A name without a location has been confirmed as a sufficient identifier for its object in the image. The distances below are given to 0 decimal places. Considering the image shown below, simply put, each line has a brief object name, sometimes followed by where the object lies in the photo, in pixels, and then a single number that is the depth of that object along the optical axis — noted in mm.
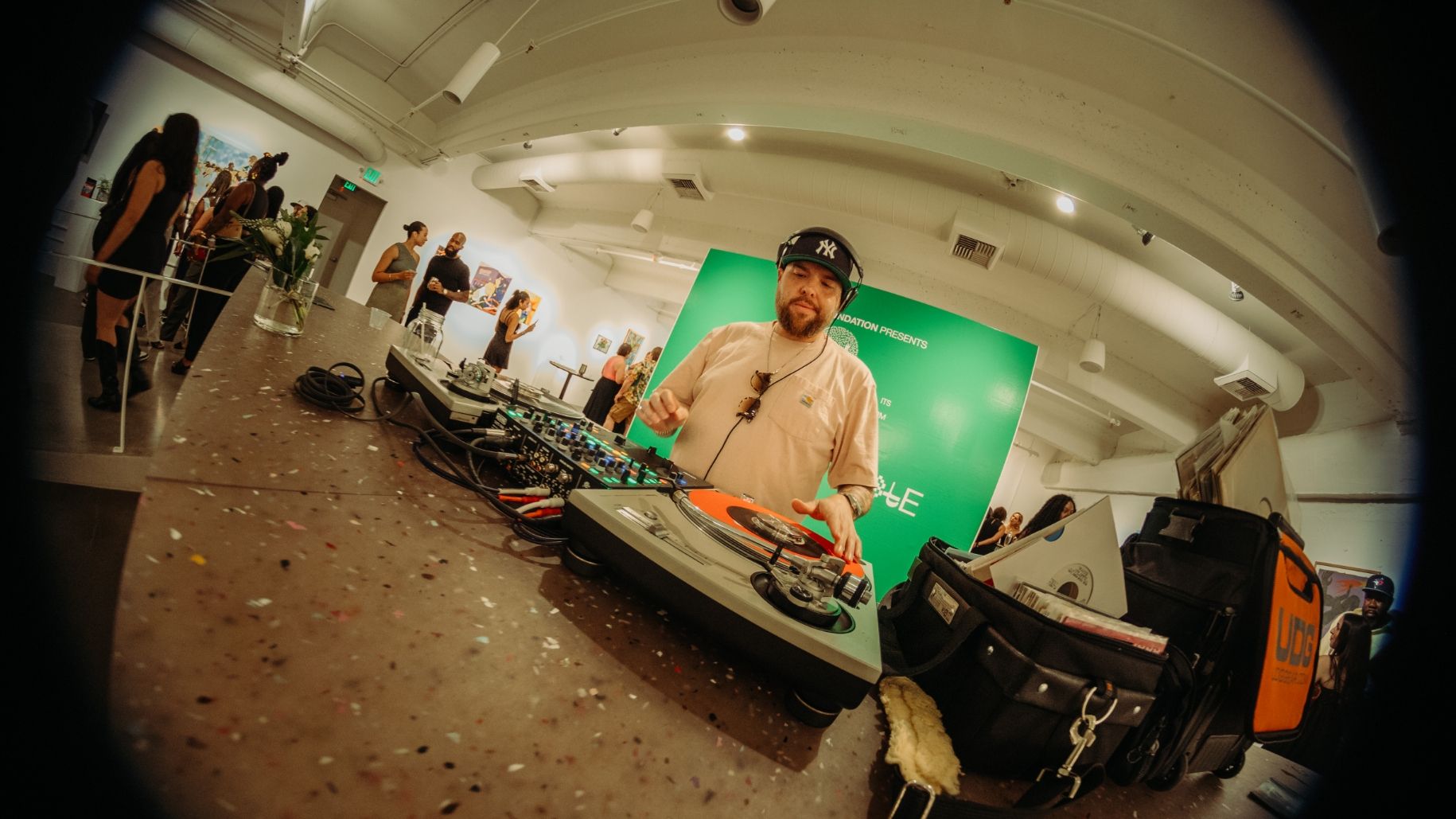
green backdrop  3562
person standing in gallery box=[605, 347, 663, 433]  5098
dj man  1312
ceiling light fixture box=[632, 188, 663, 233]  5222
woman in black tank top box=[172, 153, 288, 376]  2340
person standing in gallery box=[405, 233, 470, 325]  3994
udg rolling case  691
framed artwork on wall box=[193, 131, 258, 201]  5617
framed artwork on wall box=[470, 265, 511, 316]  7902
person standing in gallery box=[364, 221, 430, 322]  3559
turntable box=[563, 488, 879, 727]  414
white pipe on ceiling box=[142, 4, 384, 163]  4977
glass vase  1179
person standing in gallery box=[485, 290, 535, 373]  5078
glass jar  1086
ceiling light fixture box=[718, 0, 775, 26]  1890
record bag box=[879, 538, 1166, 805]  559
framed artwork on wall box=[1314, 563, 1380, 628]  1352
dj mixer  686
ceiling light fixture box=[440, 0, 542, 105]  3309
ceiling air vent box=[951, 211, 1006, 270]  3236
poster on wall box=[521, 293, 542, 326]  8215
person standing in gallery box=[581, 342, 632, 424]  6359
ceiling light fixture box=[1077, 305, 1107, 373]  3943
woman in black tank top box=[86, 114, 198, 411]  1771
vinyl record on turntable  727
